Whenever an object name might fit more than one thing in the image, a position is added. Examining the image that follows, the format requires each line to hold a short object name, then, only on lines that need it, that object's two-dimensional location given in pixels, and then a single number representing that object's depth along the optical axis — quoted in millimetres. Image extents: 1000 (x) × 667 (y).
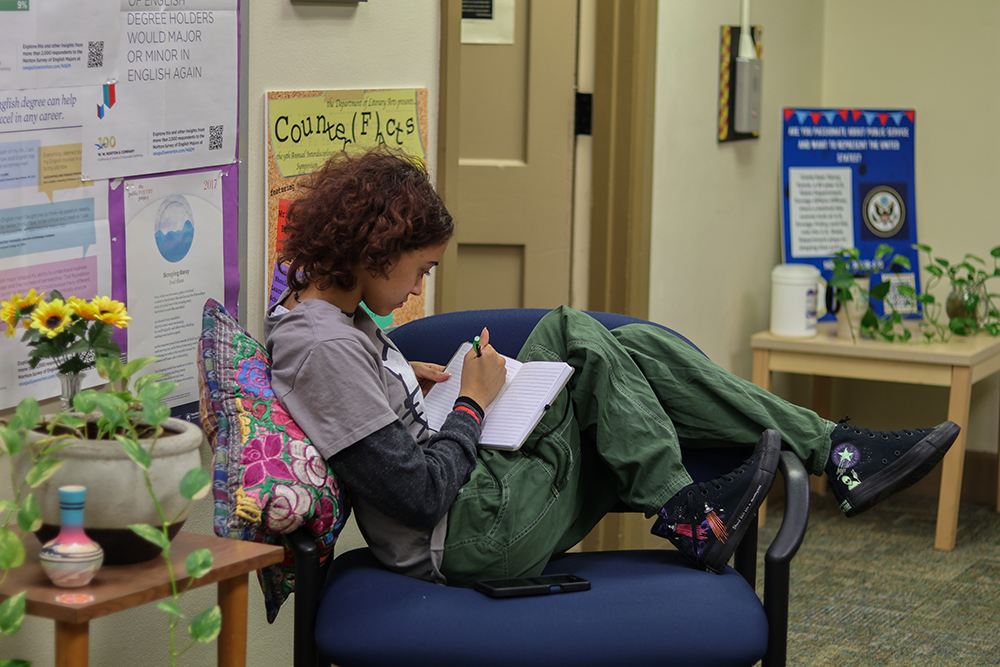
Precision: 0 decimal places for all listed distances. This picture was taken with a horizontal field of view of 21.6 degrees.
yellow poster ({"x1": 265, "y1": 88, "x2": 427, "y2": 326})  4810
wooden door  6045
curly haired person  4330
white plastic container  6773
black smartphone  4368
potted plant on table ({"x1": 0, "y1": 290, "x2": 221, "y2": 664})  3909
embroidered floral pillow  4245
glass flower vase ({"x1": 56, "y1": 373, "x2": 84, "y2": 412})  4151
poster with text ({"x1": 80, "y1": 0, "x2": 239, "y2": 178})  4409
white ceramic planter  3935
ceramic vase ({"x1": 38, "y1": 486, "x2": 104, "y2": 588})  3892
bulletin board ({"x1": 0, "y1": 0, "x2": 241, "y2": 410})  4267
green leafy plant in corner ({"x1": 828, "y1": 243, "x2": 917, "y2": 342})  6602
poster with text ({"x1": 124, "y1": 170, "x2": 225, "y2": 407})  4496
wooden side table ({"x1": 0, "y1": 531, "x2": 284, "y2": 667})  3868
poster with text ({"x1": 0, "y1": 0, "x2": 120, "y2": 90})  4224
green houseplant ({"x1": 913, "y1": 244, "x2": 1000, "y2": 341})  6748
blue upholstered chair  4250
